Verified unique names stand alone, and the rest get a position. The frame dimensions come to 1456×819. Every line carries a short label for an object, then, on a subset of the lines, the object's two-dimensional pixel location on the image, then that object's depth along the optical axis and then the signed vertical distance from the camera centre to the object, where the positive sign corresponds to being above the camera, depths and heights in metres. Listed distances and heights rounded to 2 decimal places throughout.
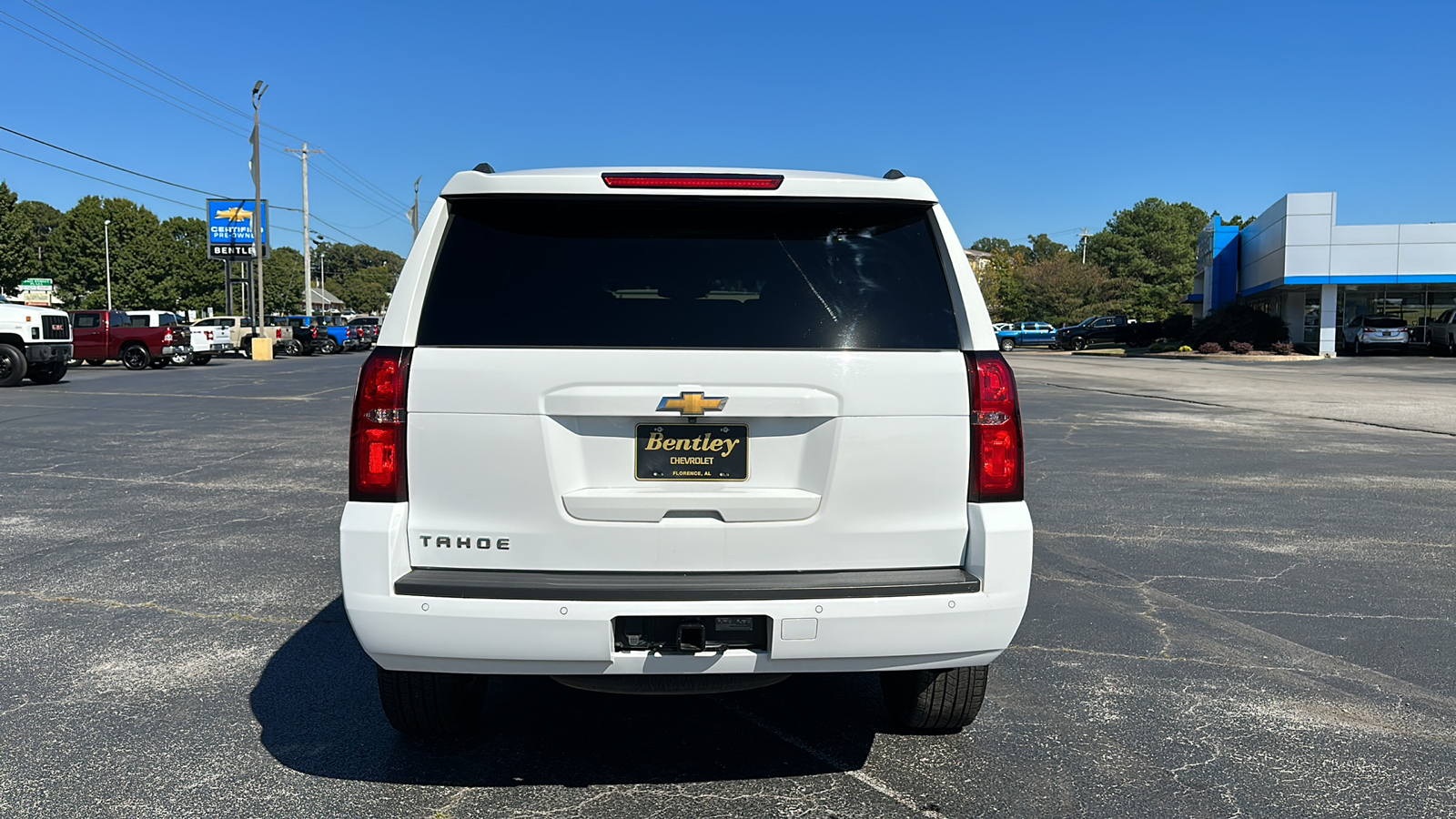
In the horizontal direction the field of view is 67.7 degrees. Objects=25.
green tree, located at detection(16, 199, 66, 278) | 81.62 +11.88
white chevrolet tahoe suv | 3.16 -0.36
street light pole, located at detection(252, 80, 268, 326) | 52.56 +7.36
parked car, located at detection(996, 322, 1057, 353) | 72.44 +0.85
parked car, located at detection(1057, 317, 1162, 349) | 61.34 +0.82
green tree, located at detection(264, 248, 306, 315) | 110.56 +5.80
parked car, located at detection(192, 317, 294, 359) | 46.41 +0.31
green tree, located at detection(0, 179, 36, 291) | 72.44 +6.22
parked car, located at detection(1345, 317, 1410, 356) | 45.44 +0.60
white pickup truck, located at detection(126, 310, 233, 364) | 32.94 +0.12
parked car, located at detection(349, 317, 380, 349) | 55.39 +1.01
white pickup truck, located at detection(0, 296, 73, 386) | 23.00 -0.04
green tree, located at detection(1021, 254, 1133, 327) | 84.25 +4.30
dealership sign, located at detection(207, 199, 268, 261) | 57.75 +5.83
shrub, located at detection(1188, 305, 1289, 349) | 47.31 +0.90
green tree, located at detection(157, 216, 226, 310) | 83.12 +4.95
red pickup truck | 31.44 -0.02
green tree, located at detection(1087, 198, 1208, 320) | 90.81 +8.18
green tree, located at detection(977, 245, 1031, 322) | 93.12 +5.35
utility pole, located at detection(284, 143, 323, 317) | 60.34 +5.30
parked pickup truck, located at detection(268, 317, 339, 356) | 50.03 +0.12
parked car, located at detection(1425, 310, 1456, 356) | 42.78 +0.69
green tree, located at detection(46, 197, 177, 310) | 81.31 +5.83
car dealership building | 44.16 +3.29
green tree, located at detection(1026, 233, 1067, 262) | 154.62 +14.55
